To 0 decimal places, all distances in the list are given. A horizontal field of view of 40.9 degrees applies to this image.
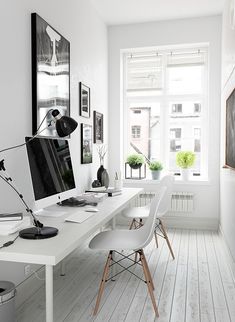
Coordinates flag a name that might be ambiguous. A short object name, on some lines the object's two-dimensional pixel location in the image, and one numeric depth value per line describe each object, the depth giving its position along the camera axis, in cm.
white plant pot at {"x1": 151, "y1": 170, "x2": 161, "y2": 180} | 474
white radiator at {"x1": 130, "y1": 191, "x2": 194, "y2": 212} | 458
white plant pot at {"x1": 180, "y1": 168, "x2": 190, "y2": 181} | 464
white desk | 148
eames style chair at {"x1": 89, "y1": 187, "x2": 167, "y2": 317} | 223
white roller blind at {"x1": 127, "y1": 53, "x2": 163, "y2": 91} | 492
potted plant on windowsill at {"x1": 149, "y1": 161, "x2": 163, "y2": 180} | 471
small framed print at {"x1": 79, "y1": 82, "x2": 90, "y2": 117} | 362
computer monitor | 199
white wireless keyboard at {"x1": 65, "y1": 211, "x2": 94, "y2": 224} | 211
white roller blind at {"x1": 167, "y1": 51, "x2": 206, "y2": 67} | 473
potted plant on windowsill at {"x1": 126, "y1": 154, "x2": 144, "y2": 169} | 468
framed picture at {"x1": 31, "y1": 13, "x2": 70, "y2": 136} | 254
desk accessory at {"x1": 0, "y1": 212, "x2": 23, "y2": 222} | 190
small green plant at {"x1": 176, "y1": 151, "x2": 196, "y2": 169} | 458
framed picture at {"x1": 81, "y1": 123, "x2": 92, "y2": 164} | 366
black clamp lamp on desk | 173
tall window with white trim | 480
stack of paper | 177
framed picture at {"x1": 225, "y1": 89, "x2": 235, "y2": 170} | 292
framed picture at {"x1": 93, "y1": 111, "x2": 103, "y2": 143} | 415
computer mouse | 246
